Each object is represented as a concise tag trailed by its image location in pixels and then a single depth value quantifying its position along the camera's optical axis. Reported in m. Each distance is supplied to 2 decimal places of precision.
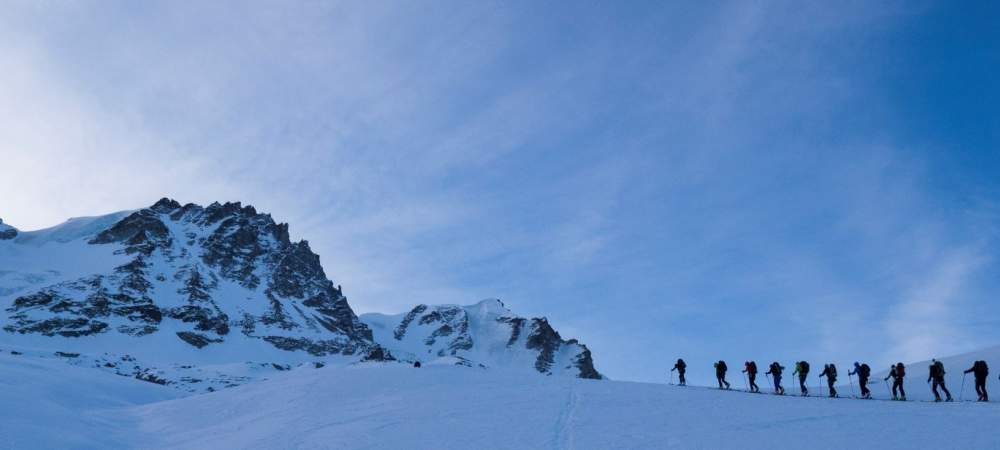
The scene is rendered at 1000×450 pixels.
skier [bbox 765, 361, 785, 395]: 25.12
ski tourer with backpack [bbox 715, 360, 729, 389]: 25.95
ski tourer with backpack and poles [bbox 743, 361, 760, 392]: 25.69
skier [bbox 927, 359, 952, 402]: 20.97
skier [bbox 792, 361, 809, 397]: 24.46
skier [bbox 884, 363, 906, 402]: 21.97
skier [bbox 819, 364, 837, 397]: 24.00
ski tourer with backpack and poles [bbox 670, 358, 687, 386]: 28.05
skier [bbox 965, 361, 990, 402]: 20.31
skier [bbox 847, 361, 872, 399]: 22.52
